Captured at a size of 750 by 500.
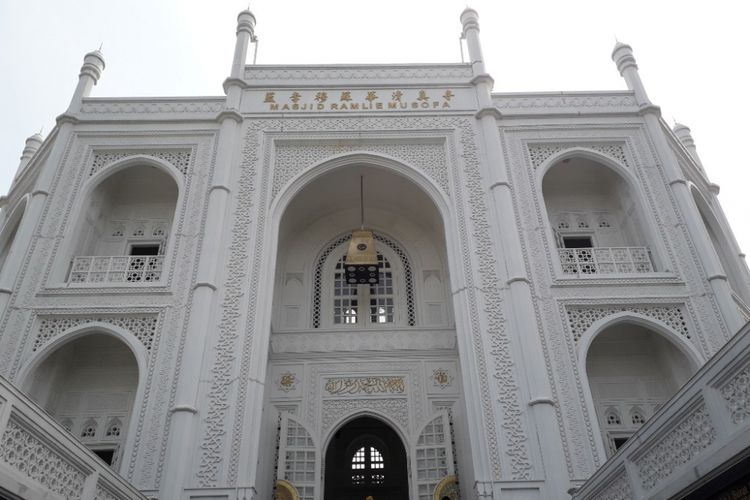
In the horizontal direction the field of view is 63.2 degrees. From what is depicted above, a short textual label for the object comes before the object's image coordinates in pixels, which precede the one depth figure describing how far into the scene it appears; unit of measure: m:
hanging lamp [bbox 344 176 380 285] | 10.23
